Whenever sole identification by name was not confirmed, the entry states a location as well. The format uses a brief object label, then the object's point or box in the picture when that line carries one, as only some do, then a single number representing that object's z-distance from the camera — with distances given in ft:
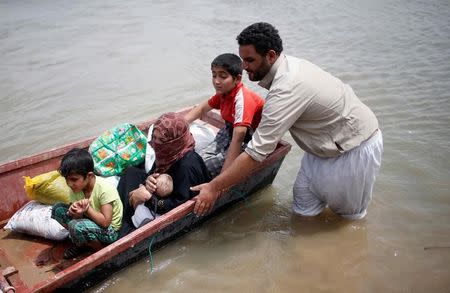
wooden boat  8.96
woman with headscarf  10.57
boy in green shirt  9.52
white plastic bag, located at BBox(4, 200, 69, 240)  11.03
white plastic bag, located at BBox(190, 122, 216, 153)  13.44
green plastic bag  12.46
